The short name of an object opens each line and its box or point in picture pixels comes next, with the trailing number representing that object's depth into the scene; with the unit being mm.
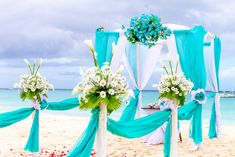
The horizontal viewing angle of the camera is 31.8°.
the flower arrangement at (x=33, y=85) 6984
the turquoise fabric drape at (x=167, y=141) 6281
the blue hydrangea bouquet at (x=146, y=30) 5492
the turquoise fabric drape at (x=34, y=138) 7172
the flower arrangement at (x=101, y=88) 4758
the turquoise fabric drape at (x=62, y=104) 7530
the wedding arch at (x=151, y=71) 6064
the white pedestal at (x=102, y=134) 5012
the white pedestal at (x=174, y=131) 6118
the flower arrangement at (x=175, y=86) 5973
